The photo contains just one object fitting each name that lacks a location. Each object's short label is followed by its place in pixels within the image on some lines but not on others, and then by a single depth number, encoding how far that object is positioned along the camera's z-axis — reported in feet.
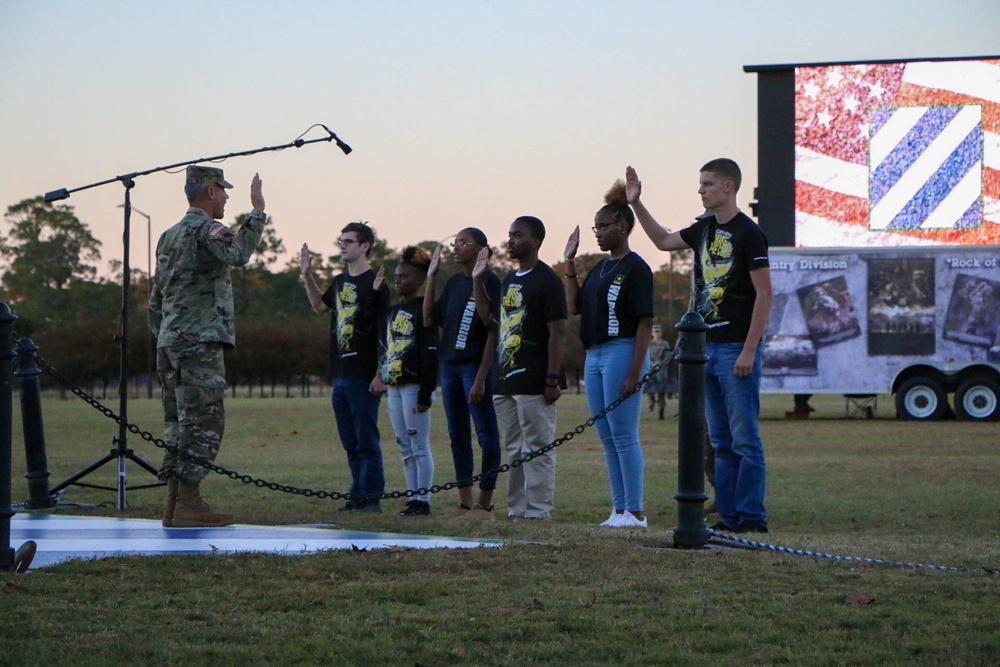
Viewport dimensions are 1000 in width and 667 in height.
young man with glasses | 51.10
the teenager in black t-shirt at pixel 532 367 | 45.78
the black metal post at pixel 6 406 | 32.30
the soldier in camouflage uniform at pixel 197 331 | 41.30
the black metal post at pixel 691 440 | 34.26
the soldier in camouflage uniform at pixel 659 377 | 144.79
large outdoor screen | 140.76
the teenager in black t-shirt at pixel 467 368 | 47.97
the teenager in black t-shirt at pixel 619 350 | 43.80
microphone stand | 49.00
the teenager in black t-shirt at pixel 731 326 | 40.25
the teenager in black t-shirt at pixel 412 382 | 49.78
